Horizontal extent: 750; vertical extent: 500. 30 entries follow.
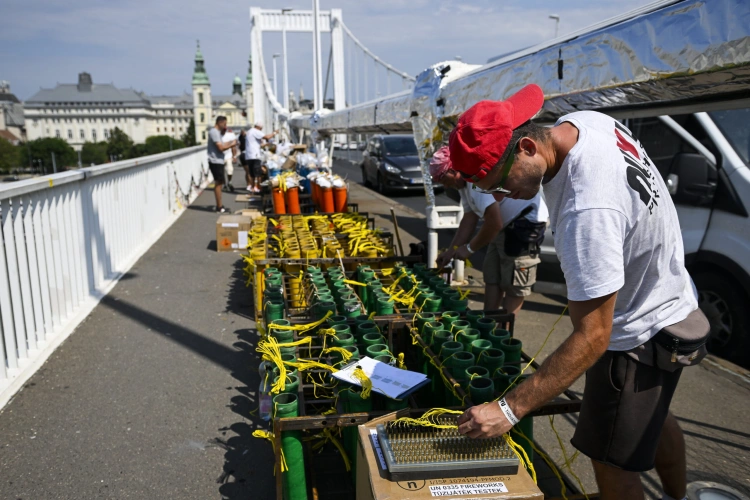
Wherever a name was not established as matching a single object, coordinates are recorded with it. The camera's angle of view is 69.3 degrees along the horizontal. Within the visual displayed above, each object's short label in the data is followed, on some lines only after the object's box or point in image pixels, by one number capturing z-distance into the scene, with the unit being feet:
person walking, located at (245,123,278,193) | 43.21
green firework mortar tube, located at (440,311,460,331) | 9.57
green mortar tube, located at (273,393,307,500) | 7.04
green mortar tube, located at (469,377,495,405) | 7.00
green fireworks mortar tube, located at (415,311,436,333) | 9.73
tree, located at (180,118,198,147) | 459.32
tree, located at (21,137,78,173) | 376.44
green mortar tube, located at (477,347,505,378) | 7.86
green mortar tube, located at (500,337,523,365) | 8.69
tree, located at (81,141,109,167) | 398.01
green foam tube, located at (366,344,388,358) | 8.44
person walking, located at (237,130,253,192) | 47.59
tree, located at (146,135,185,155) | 435.53
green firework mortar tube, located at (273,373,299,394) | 7.64
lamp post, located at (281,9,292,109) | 111.04
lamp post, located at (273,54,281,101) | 127.78
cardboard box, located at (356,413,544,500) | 5.30
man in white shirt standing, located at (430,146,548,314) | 12.12
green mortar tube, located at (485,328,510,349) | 8.83
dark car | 49.16
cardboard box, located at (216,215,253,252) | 24.76
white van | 13.50
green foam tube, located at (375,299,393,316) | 10.71
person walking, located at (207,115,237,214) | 34.37
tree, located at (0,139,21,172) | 362.33
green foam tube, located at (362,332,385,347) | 8.93
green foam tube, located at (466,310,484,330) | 9.77
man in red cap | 5.11
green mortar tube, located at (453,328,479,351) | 8.80
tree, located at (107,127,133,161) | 418.72
